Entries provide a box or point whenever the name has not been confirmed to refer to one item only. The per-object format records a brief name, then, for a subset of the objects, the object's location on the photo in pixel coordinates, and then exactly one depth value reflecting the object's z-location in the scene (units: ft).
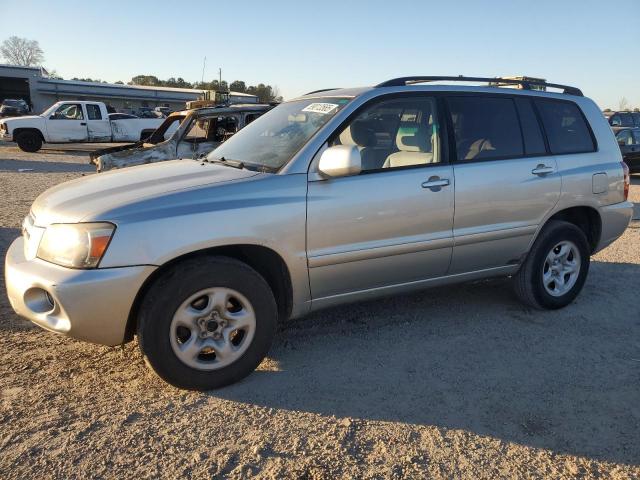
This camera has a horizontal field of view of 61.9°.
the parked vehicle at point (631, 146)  47.06
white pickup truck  62.85
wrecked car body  29.89
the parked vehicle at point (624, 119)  66.80
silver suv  9.41
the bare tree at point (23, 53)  344.51
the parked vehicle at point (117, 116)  73.98
